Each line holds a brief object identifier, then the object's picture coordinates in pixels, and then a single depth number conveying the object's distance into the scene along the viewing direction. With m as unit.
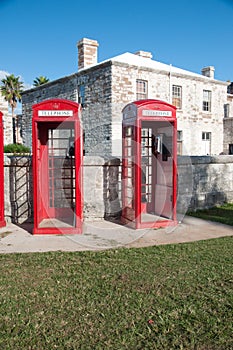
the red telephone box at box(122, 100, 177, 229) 6.97
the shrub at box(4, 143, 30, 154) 20.86
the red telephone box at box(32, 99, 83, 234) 6.54
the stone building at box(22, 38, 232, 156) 20.11
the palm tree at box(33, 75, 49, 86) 51.76
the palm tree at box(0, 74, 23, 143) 48.31
